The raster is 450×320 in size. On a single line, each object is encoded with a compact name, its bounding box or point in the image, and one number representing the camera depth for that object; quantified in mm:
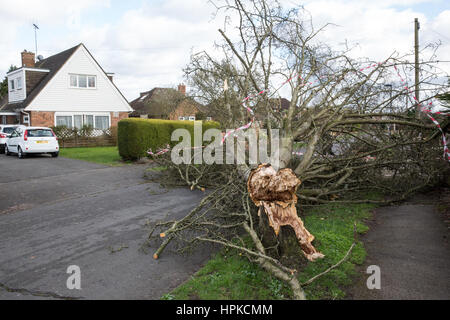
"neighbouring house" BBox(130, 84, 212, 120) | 31016
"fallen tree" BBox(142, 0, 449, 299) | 4695
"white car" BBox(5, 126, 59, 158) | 17953
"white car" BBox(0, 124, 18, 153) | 21016
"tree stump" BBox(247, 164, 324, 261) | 4586
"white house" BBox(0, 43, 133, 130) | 26297
